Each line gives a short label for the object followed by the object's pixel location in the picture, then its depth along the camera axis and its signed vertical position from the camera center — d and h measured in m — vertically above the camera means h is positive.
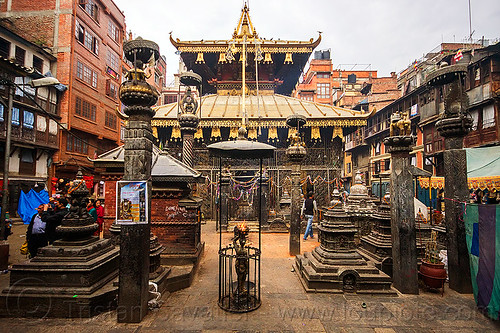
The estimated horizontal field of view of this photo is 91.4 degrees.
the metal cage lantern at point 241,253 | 4.86 -1.42
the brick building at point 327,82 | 49.94 +21.76
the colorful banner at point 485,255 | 4.57 -1.44
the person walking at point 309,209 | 11.20 -1.24
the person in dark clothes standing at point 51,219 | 6.64 -0.98
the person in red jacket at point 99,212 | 9.51 -1.15
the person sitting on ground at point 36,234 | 6.73 -1.41
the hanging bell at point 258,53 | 17.50 +9.41
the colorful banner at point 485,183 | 11.86 -0.07
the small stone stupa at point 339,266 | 5.73 -2.07
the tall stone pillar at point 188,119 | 9.70 +2.52
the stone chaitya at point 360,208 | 10.31 -1.16
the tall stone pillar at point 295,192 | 9.03 -0.38
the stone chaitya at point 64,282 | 4.49 -1.90
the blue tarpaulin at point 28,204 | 12.94 -1.13
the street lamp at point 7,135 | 7.30 +1.64
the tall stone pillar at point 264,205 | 13.34 -1.29
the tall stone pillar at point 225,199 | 13.30 -0.92
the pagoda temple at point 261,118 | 16.42 +4.33
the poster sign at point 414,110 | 27.84 +8.27
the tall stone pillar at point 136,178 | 4.39 +0.08
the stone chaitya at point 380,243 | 6.68 -1.82
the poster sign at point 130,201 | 4.41 -0.34
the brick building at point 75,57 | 21.17 +11.63
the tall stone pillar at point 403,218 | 5.77 -0.90
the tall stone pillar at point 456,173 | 5.94 +0.22
